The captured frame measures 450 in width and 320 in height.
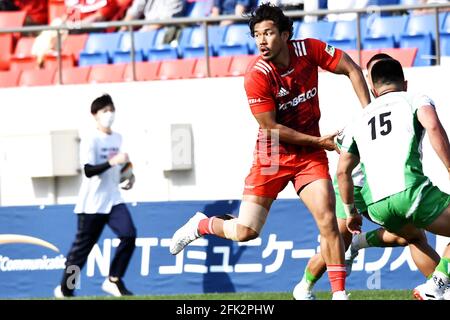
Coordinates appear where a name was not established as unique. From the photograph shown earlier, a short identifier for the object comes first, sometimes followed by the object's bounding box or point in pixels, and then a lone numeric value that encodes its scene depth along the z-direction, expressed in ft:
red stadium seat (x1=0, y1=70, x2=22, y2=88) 61.57
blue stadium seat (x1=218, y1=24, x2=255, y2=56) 57.98
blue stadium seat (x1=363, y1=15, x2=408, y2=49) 55.21
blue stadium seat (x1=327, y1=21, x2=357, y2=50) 55.47
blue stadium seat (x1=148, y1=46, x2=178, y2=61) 59.52
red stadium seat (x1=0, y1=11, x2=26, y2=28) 65.05
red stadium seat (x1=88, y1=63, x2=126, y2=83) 59.26
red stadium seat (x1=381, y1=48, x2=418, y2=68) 54.29
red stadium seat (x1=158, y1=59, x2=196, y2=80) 58.08
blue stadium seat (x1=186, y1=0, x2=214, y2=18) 61.16
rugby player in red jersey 34.73
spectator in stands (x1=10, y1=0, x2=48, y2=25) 65.82
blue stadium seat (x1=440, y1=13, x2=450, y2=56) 54.19
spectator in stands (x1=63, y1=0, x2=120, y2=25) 62.59
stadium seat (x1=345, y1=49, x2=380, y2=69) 54.24
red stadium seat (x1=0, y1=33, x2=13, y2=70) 63.05
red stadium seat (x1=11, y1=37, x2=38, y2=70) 62.95
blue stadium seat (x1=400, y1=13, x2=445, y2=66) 54.24
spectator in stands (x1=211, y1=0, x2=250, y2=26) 59.00
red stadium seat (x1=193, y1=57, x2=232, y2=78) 57.57
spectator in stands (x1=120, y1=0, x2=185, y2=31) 60.70
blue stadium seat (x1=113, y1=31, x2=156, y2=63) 60.39
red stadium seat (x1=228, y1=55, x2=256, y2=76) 56.95
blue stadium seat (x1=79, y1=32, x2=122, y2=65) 61.00
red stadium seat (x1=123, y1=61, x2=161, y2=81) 58.85
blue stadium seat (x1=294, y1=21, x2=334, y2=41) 56.29
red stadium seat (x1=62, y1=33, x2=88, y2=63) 62.03
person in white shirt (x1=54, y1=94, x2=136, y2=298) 49.03
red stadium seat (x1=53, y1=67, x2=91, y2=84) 59.93
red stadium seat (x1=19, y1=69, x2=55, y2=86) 60.75
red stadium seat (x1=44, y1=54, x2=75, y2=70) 61.72
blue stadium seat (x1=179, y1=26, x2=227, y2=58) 58.95
